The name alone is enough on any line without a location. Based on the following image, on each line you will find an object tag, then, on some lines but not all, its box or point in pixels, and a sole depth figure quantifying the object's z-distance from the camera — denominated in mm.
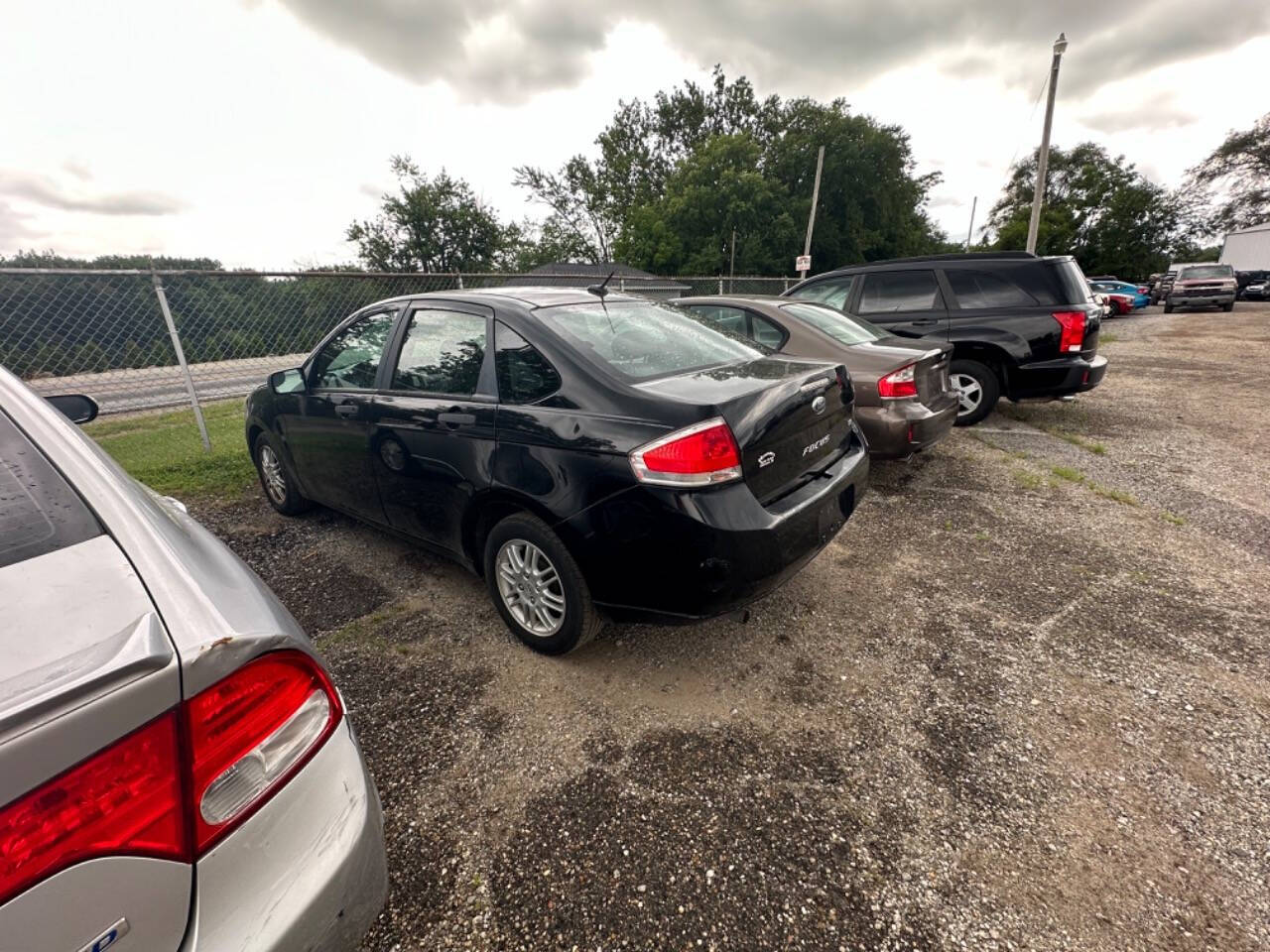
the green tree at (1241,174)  37312
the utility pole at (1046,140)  12867
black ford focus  2123
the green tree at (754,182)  33250
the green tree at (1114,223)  39250
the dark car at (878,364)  4031
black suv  5512
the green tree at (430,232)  34281
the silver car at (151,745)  713
